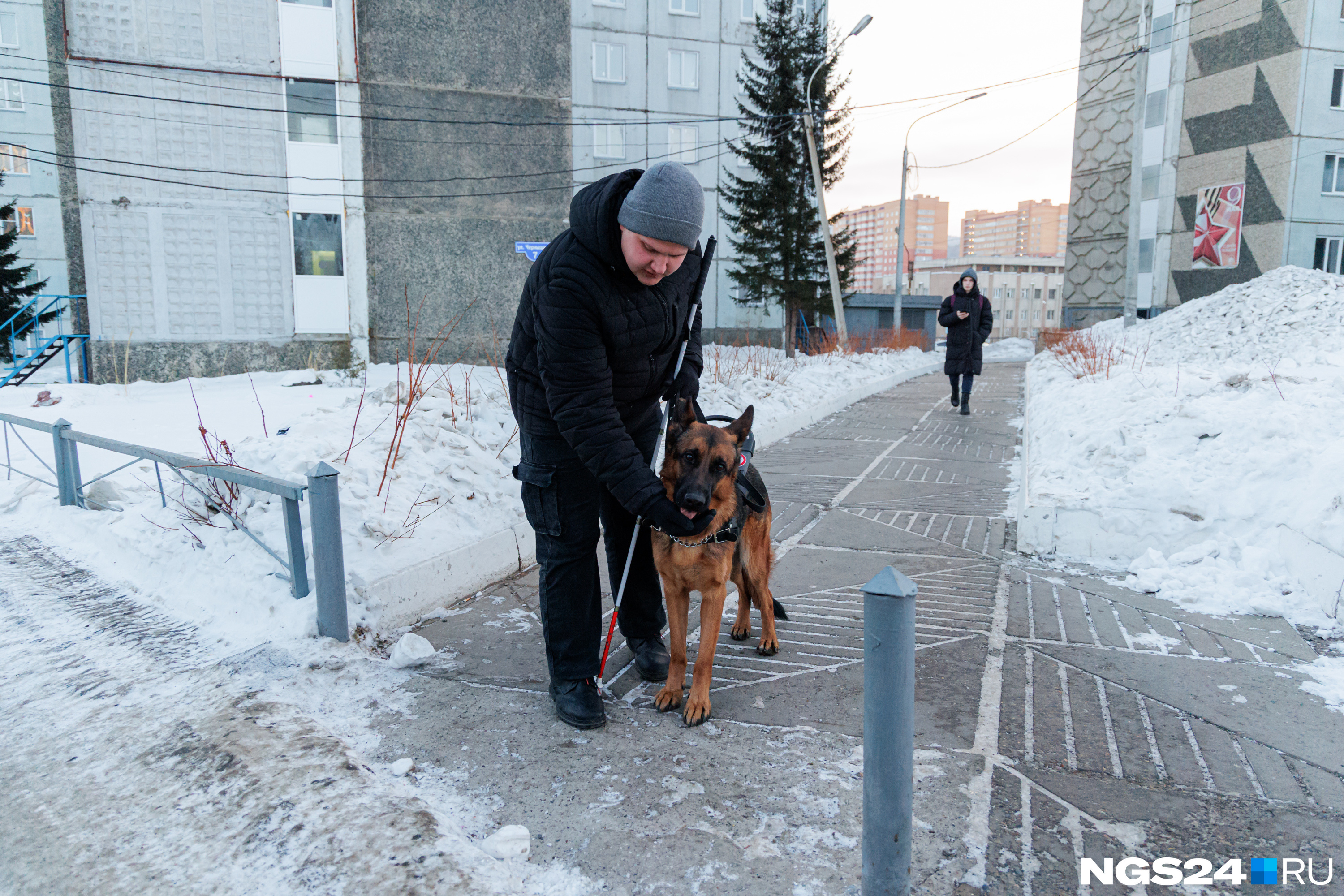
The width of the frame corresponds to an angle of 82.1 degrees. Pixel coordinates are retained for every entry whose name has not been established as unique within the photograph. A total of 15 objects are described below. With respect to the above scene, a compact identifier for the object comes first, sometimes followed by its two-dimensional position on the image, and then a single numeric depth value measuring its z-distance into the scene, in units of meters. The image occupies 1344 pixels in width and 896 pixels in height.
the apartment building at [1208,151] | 25.36
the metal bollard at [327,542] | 3.48
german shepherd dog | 3.05
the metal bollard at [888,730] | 1.79
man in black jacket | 2.75
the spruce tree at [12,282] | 22.50
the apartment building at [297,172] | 15.52
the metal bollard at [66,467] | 5.56
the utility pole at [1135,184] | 18.61
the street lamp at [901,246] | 28.88
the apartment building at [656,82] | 29.33
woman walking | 11.40
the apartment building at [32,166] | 28.22
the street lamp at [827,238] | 19.81
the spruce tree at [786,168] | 23.77
